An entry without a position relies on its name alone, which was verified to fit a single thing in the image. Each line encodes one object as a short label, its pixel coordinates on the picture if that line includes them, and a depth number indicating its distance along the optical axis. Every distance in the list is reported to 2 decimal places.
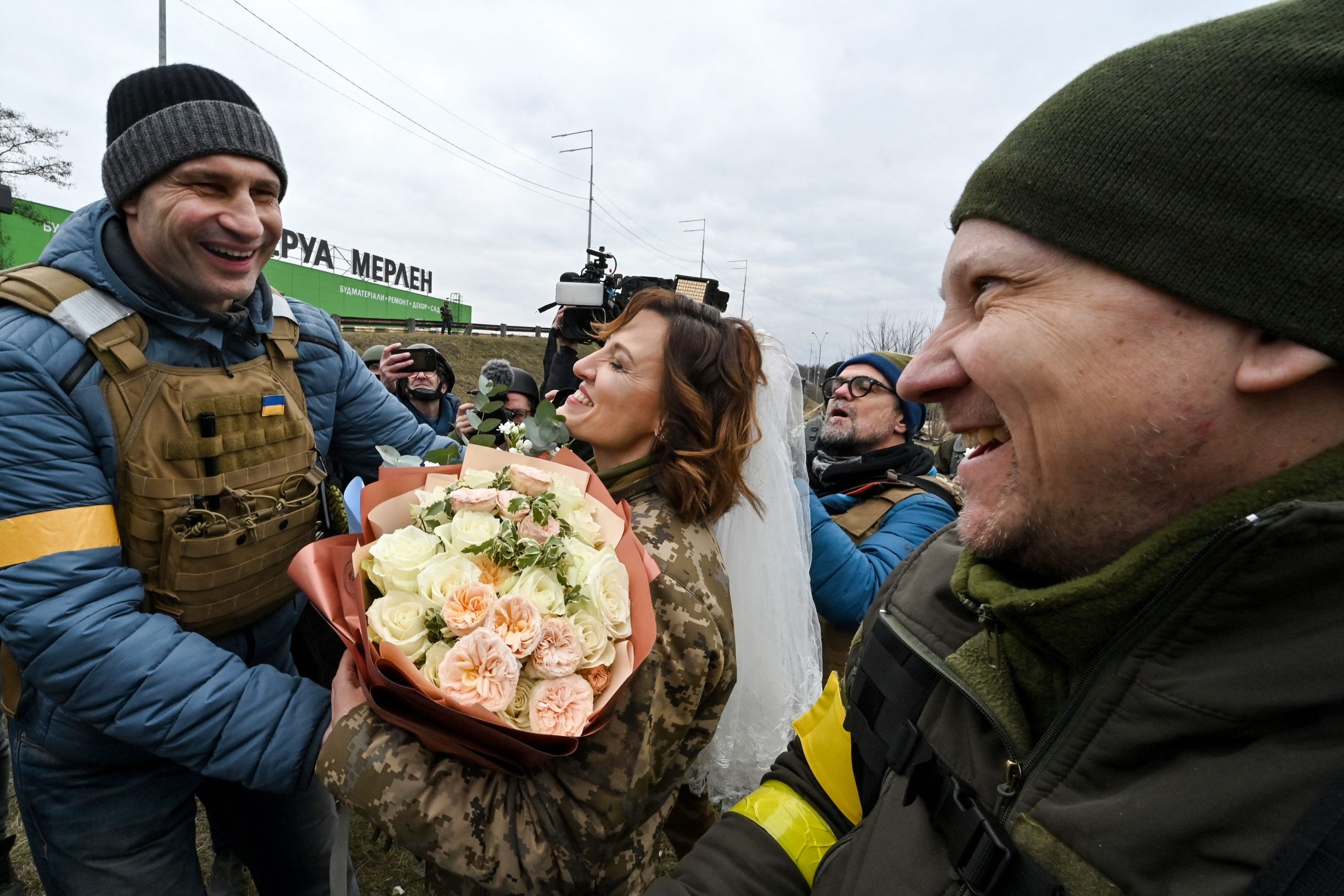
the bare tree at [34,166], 18.38
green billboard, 16.02
